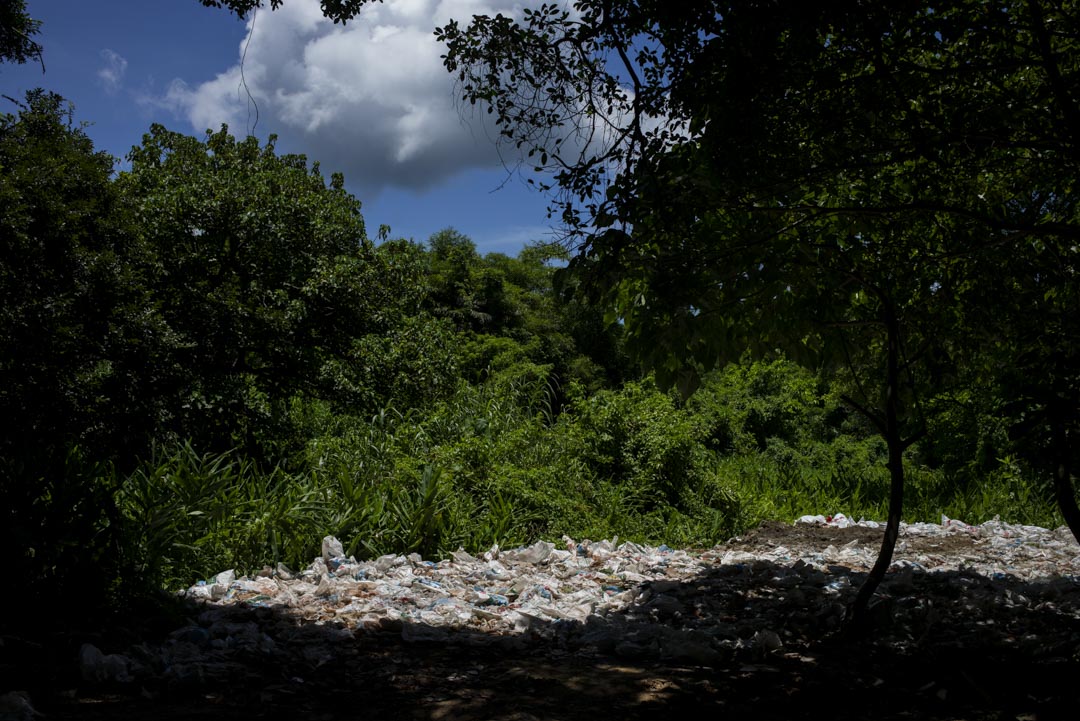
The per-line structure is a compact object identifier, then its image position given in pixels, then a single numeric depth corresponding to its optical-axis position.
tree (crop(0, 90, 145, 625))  4.40
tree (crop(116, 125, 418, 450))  8.19
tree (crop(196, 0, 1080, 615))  3.57
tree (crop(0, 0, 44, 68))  7.35
